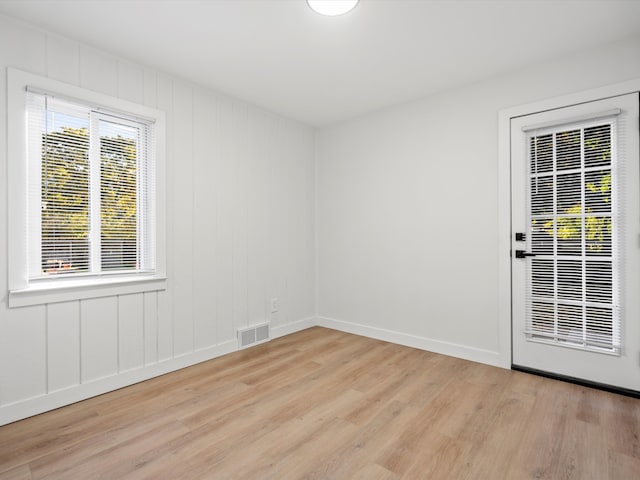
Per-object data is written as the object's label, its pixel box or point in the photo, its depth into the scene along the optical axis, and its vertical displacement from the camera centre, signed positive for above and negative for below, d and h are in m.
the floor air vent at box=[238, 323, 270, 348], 3.46 -1.04
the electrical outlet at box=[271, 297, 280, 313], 3.83 -0.77
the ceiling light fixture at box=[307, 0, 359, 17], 1.99 +1.46
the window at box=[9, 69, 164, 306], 2.16 +0.36
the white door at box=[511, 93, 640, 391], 2.40 -0.02
